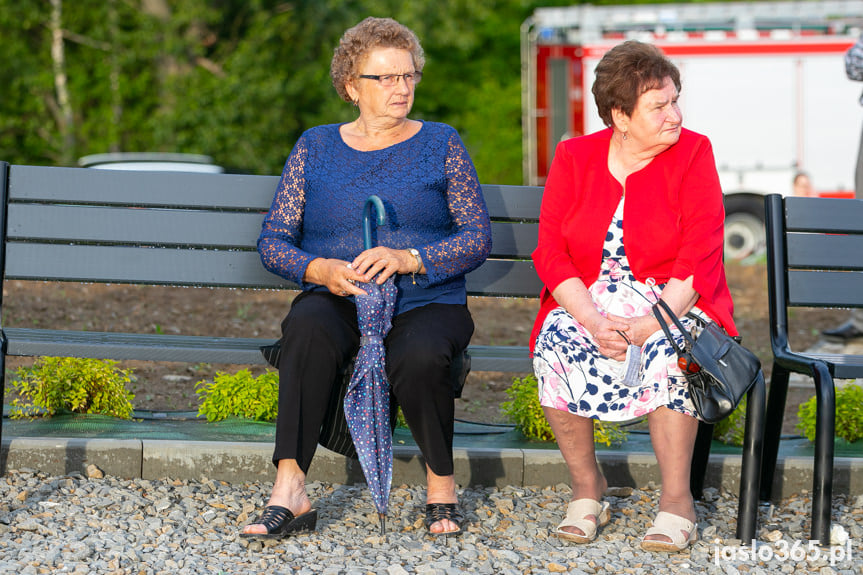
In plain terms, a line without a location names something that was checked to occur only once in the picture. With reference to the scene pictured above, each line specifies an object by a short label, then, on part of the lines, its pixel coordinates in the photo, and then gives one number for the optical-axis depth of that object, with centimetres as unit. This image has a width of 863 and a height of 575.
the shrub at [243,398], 795
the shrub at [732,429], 795
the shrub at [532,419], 779
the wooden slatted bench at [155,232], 751
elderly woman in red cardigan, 620
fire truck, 2656
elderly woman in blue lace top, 625
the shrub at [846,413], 795
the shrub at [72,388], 786
